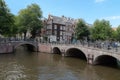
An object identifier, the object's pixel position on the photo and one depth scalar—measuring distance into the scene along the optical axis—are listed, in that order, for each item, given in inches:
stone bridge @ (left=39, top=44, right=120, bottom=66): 468.7
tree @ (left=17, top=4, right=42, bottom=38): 1023.5
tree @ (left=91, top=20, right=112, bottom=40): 973.2
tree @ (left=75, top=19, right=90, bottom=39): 969.6
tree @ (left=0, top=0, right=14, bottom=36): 782.9
